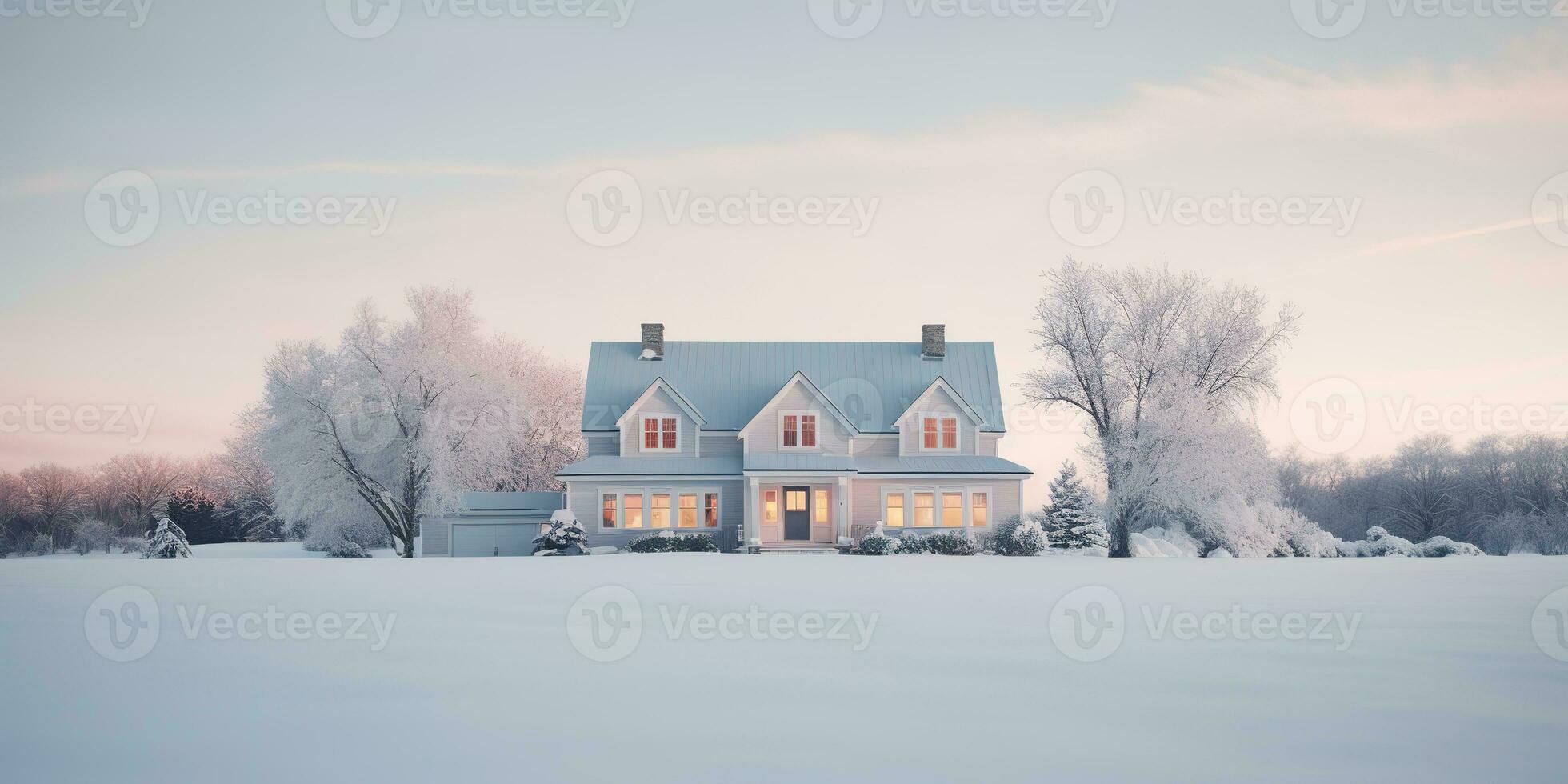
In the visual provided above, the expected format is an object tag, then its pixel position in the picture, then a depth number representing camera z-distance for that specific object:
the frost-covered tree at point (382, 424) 37.03
